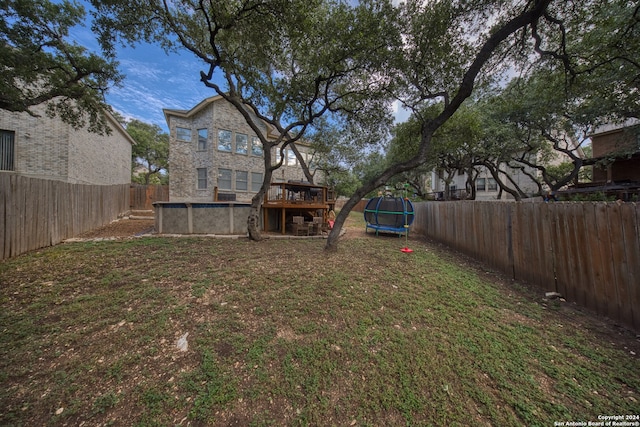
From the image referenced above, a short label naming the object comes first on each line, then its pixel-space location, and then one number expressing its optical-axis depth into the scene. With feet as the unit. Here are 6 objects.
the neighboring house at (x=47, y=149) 32.86
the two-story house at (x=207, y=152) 49.98
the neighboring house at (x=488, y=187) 70.03
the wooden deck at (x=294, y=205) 32.48
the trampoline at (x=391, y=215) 31.04
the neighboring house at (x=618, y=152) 32.00
